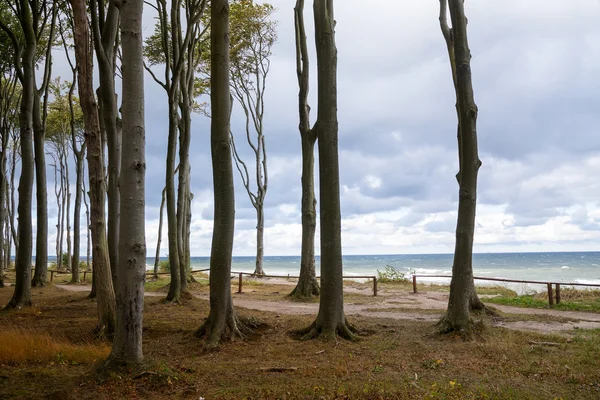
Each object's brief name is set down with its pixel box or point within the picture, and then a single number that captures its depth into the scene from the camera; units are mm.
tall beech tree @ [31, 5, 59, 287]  14070
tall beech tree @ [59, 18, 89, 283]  22547
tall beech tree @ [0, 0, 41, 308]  12086
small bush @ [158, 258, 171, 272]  28766
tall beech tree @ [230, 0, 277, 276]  24141
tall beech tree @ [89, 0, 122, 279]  9875
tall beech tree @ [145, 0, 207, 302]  13695
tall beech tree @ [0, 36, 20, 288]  18106
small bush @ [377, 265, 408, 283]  22656
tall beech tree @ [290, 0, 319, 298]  15242
